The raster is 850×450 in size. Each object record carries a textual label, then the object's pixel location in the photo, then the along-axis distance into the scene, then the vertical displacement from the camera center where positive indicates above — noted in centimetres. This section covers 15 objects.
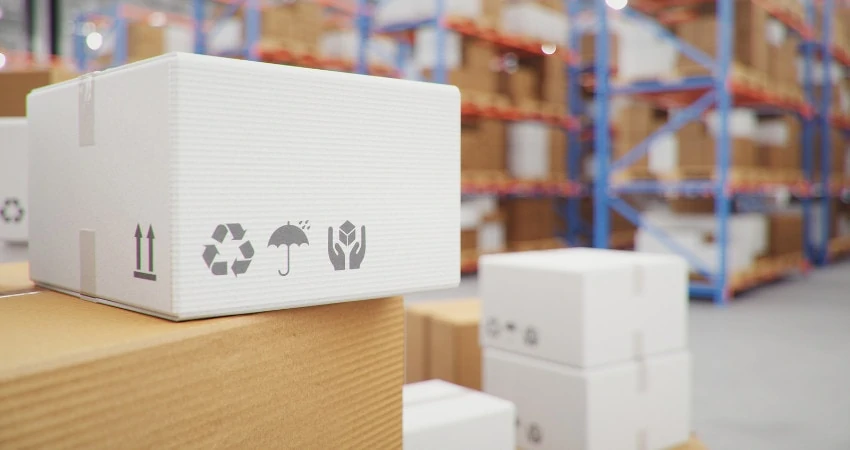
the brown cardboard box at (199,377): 82 -24
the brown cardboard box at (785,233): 685 -31
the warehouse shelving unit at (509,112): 671 +94
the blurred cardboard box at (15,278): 137 -16
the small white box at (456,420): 149 -47
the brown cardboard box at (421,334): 258 -48
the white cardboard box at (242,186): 100 +3
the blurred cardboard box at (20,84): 225 +38
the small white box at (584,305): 195 -30
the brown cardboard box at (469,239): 693 -37
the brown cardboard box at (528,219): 769 -19
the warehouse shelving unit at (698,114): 547 +68
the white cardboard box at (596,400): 195 -57
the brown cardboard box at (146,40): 762 +173
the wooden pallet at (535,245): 765 -48
